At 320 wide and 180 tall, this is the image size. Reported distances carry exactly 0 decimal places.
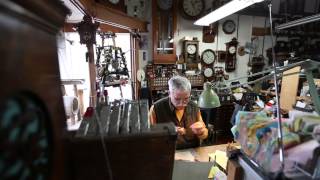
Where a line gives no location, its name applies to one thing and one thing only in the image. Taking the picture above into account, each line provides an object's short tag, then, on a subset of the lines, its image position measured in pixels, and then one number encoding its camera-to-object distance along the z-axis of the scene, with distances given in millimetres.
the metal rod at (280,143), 541
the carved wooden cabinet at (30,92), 336
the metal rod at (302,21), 1242
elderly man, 2232
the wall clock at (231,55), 5219
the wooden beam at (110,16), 2240
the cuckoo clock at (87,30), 2303
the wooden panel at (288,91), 3969
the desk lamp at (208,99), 1872
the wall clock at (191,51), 4875
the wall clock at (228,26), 5176
